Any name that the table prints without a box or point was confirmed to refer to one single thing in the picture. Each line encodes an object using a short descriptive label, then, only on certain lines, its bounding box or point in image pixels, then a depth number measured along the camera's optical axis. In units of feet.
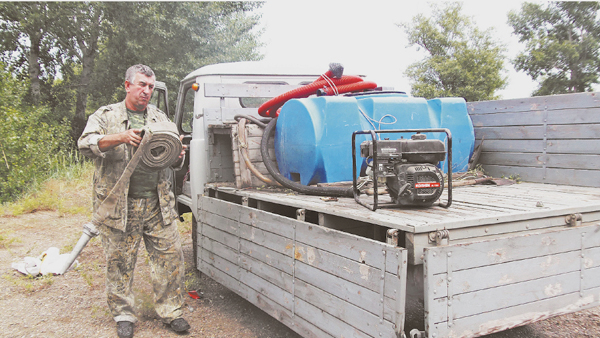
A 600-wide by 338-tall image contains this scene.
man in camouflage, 11.45
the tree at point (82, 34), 53.04
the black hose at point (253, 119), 14.12
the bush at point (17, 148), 32.22
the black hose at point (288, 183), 10.66
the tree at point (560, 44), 88.89
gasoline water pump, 8.43
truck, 6.90
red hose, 13.42
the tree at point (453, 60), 80.48
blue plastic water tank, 11.52
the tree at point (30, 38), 53.11
